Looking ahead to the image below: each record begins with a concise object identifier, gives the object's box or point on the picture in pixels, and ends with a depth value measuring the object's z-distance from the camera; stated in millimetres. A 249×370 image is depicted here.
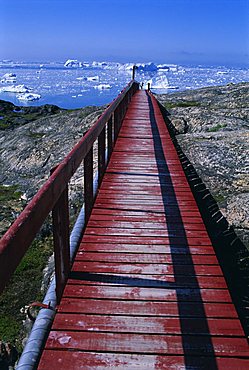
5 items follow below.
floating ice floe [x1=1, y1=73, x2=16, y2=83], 188500
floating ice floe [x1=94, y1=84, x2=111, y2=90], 162875
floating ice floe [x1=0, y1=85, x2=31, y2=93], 134500
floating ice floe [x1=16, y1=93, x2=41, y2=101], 115125
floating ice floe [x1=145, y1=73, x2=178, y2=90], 145625
